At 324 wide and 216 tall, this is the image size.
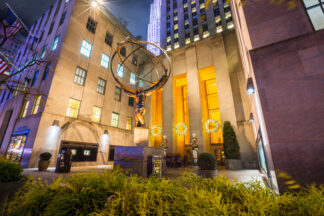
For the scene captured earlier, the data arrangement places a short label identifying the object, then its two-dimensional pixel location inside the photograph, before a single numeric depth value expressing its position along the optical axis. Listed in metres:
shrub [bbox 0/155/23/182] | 4.43
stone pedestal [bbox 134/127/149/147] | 8.77
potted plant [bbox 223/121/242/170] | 15.31
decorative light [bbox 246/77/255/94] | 6.66
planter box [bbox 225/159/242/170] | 15.16
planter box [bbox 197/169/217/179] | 7.04
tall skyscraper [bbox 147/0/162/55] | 101.65
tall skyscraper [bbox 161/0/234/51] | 38.19
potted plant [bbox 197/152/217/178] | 7.11
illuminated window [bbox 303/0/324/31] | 5.51
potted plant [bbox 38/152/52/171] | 10.52
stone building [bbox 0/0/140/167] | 13.84
